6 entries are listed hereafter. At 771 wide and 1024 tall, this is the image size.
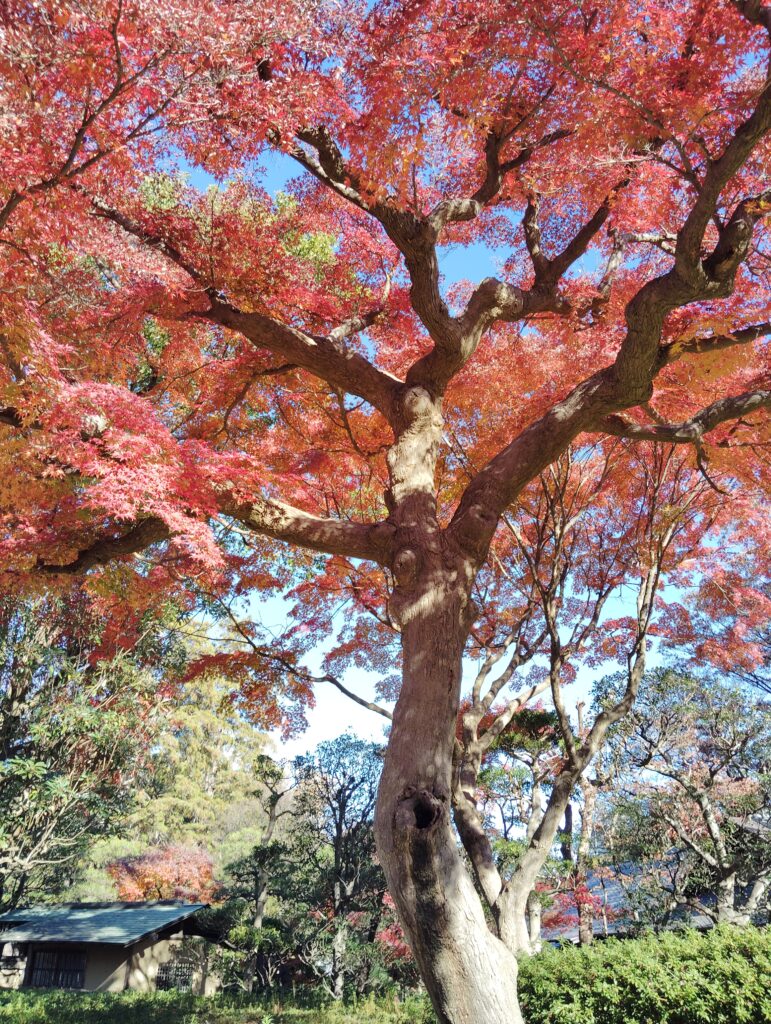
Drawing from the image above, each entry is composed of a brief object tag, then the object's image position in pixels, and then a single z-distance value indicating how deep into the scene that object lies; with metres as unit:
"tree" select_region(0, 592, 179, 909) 9.74
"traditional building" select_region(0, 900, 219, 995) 14.08
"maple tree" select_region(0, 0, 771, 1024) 3.33
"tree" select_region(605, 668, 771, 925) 10.72
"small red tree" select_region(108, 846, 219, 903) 17.95
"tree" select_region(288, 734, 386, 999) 12.78
